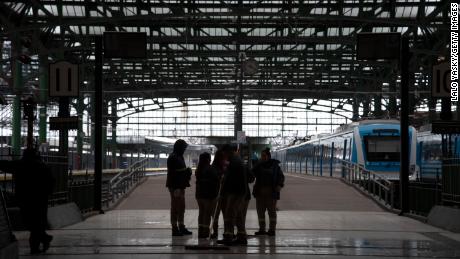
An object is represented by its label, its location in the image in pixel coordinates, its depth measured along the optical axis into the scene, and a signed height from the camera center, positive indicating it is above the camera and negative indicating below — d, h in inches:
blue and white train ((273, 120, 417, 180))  1462.8 +10.9
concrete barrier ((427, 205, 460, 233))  693.0 -58.7
